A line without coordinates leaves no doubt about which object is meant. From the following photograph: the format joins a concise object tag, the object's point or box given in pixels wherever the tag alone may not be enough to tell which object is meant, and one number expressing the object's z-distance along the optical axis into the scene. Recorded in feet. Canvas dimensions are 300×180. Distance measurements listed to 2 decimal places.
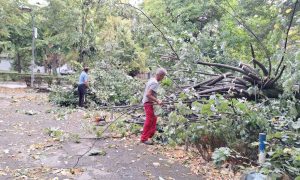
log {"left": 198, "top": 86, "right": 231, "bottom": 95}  19.87
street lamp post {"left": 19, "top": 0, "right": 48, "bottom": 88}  67.28
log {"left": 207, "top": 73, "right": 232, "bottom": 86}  20.90
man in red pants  22.12
